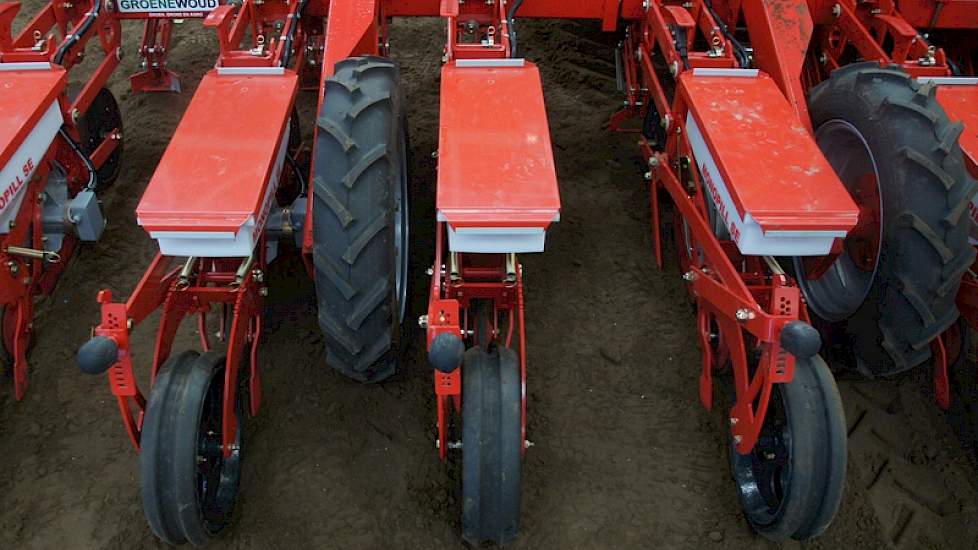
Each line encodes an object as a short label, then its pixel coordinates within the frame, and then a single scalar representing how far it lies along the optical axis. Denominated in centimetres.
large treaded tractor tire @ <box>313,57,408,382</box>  269
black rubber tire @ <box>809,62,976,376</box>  281
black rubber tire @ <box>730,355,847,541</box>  261
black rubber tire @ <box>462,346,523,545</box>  256
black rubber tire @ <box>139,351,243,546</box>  253
